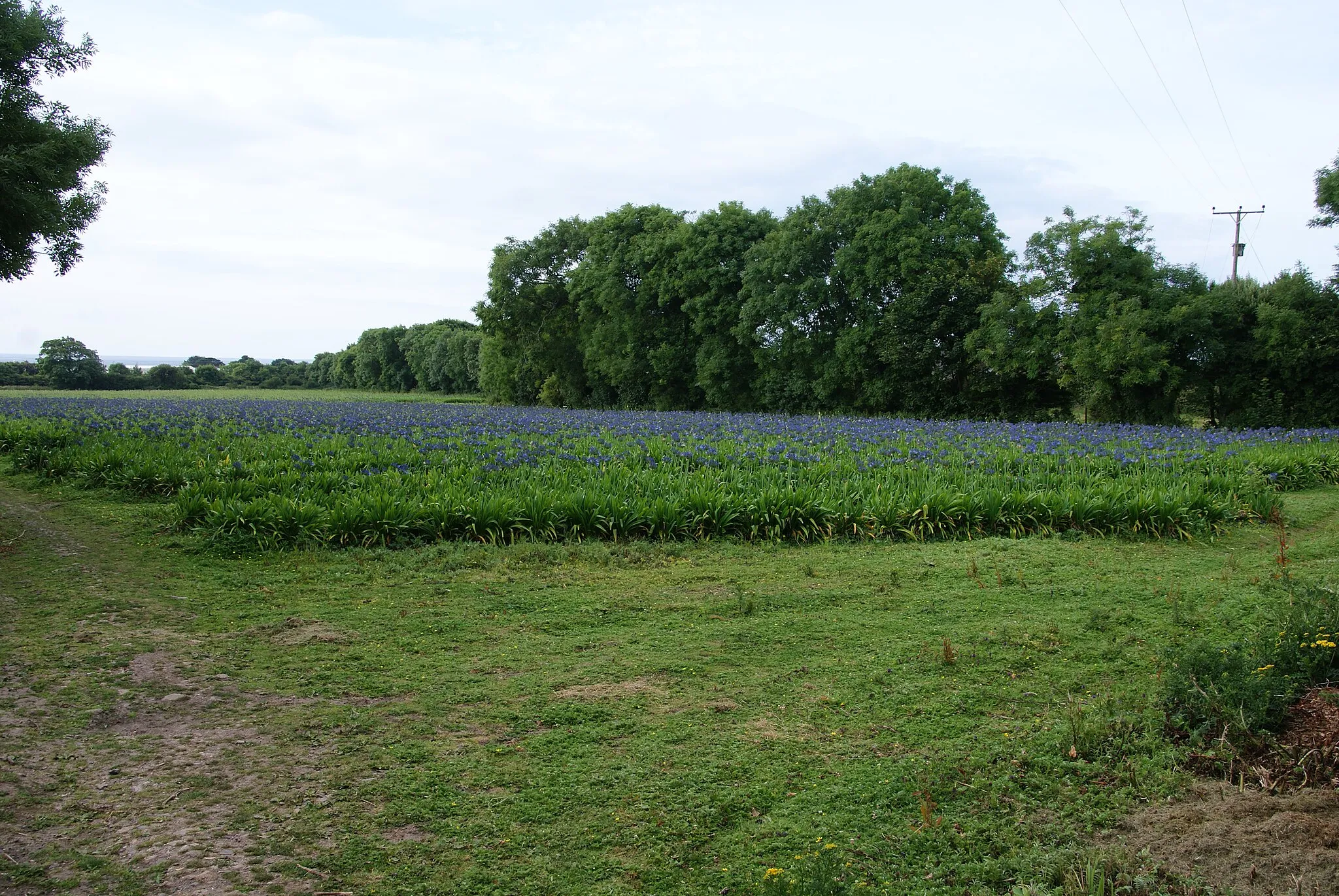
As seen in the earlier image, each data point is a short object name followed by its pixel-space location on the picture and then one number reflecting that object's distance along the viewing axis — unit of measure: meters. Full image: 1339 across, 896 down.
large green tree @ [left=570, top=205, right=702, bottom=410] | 35.66
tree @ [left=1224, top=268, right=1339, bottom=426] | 21.06
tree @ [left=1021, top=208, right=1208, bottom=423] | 21.80
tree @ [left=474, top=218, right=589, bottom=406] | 39.81
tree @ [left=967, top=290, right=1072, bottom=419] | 24.42
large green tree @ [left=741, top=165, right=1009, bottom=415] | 27.34
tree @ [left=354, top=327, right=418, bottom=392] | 72.62
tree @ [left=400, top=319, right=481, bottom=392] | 59.78
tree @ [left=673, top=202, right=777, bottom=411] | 33.47
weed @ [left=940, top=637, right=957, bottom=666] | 4.60
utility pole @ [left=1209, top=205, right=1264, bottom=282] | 33.66
